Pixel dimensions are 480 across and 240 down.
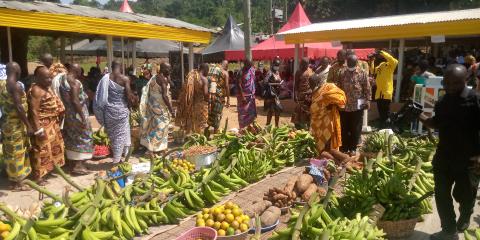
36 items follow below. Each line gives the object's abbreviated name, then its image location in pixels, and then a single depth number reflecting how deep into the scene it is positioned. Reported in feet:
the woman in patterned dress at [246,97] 28.96
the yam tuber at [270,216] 13.96
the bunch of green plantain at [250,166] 18.99
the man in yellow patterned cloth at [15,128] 17.83
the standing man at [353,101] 22.98
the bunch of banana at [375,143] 20.72
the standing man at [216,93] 28.71
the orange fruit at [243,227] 12.82
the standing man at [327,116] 20.66
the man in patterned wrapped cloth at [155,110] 24.32
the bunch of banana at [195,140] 23.38
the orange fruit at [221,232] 12.50
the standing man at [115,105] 21.70
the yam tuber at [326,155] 19.77
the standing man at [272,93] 30.07
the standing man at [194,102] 27.20
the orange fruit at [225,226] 12.68
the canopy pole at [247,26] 40.74
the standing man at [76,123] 20.65
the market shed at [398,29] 30.83
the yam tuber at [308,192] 15.75
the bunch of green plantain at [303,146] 23.09
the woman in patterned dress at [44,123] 18.82
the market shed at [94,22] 24.57
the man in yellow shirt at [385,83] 29.43
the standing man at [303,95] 27.40
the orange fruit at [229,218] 12.82
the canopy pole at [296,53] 43.83
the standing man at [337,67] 23.58
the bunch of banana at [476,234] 10.14
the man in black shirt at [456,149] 11.91
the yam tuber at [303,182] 16.16
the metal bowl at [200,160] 19.77
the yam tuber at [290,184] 16.22
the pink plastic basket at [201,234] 11.99
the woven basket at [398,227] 13.05
